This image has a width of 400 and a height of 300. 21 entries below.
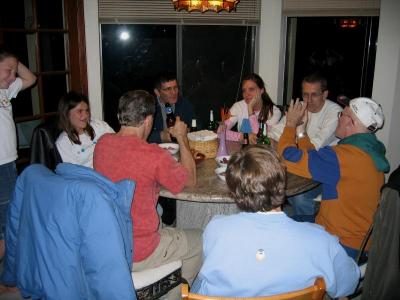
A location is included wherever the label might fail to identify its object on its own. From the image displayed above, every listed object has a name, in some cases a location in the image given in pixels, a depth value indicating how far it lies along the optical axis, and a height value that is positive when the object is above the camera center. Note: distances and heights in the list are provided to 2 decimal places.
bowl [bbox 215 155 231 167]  2.20 -0.54
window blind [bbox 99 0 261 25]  3.80 +0.55
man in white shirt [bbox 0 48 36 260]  2.45 -0.43
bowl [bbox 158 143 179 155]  2.51 -0.53
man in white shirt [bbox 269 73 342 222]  2.85 -0.40
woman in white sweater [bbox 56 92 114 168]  2.54 -0.43
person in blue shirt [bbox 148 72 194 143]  3.22 -0.28
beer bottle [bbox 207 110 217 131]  2.93 -0.45
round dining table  1.88 -0.63
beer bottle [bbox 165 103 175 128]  3.19 -0.40
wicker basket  2.51 -0.52
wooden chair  1.04 -0.62
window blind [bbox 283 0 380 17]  3.58 +0.59
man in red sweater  1.68 -0.48
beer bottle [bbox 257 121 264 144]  2.68 -0.47
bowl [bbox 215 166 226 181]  2.07 -0.57
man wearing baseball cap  1.78 -0.48
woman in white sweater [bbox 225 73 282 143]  3.19 -0.33
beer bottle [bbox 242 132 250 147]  2.71 -0.50
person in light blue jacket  1.14 -0.54
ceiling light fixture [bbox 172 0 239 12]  2.29 +0.39
